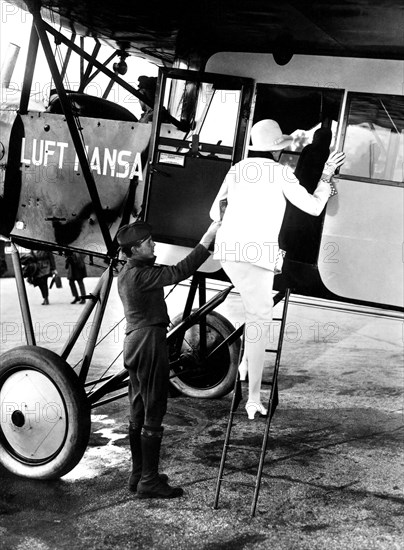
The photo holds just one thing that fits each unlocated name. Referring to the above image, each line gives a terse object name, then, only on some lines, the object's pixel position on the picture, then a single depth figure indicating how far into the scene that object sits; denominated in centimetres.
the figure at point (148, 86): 561
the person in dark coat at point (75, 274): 1390
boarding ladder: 440
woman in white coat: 445
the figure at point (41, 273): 1341
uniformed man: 452
